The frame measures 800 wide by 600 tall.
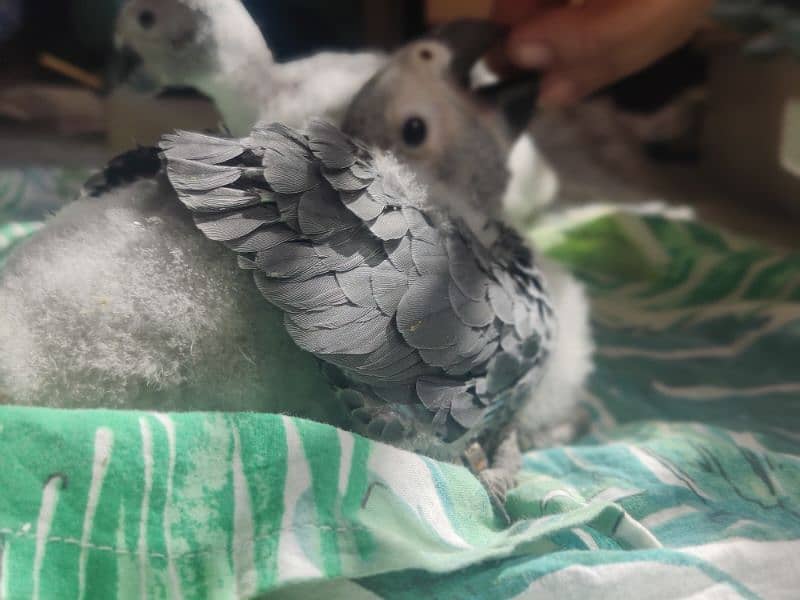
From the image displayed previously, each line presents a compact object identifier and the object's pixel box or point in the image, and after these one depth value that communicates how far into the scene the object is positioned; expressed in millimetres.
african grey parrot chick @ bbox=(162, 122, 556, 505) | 283
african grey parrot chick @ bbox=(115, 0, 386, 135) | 386
